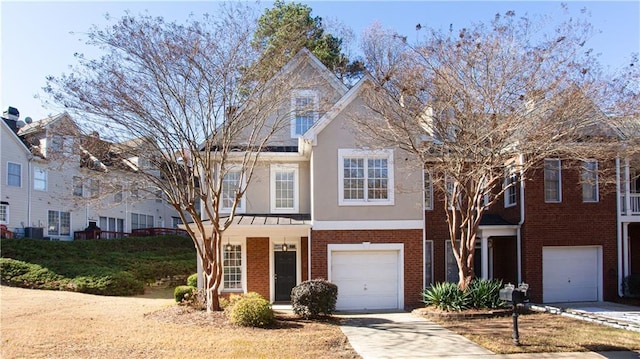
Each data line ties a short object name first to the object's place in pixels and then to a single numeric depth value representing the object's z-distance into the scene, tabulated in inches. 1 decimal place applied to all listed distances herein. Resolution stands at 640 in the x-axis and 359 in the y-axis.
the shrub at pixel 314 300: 612.1
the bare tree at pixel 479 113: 596.7
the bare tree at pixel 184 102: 573.6
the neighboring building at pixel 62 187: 605.0
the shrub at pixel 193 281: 871.0
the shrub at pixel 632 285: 768.9
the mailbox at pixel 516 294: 467.5
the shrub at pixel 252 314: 555.5
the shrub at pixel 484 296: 649.6
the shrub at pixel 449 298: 642.8
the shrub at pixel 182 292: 722.2
